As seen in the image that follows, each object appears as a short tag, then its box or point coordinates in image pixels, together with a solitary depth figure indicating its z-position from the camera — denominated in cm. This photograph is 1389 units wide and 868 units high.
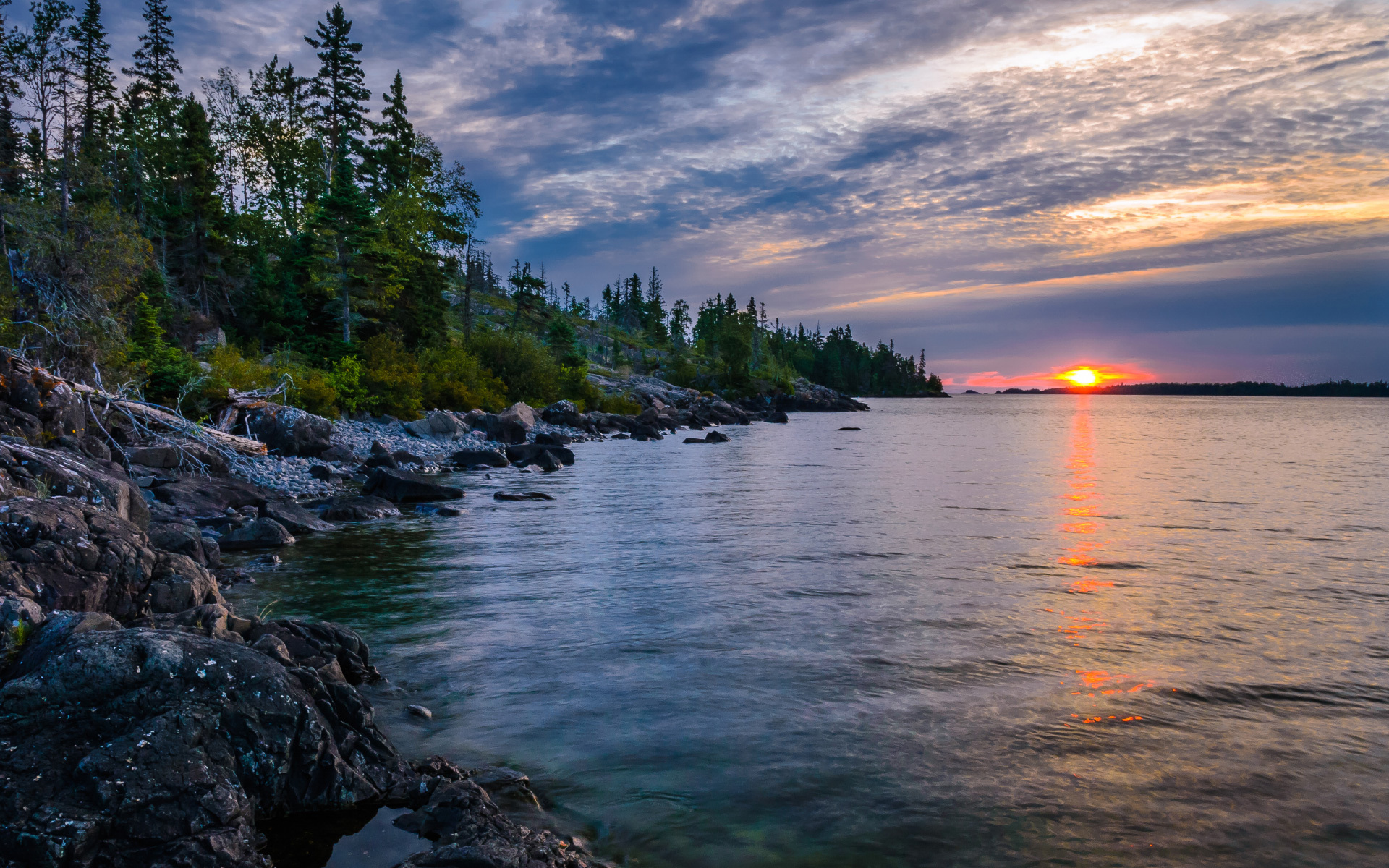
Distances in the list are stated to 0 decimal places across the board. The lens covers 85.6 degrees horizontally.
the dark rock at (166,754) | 431
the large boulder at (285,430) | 2717
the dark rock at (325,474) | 2428
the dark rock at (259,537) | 1464
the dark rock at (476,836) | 443
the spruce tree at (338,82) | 5812
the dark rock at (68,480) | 923
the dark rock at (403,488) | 2138
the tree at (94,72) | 5397
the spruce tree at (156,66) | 6281
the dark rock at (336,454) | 2762
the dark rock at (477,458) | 3210
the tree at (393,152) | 6056
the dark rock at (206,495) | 1656
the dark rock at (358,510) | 1831
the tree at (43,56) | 3303
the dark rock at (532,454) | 3294
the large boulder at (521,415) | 4262
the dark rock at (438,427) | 3775
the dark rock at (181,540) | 1121
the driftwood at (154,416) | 1591
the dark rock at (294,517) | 1627
